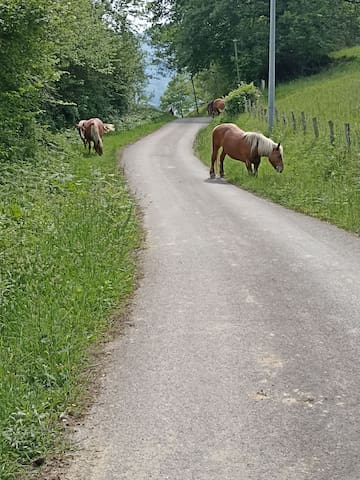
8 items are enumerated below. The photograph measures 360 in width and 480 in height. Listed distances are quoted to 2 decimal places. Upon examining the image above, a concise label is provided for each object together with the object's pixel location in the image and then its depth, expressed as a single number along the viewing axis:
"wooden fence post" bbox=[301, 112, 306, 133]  21.08
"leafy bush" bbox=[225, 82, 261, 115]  35.31
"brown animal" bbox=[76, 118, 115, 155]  24.08
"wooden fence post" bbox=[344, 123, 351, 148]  16.17
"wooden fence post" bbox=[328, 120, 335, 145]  17.50
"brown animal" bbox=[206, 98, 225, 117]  44.66
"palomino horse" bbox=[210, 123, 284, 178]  17.38
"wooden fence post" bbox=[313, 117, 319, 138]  19.05
